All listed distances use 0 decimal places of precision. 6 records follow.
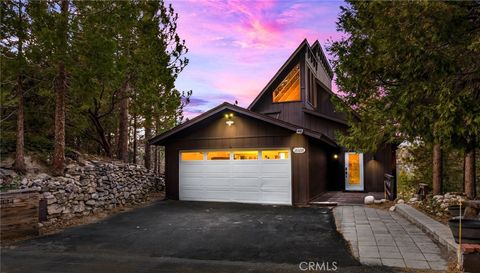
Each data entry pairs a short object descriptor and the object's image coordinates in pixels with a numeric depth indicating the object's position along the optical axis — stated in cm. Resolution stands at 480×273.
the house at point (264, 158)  1157
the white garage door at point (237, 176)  1169
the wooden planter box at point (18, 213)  690
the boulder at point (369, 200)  1122
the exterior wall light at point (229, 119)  1238
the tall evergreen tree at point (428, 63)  550
